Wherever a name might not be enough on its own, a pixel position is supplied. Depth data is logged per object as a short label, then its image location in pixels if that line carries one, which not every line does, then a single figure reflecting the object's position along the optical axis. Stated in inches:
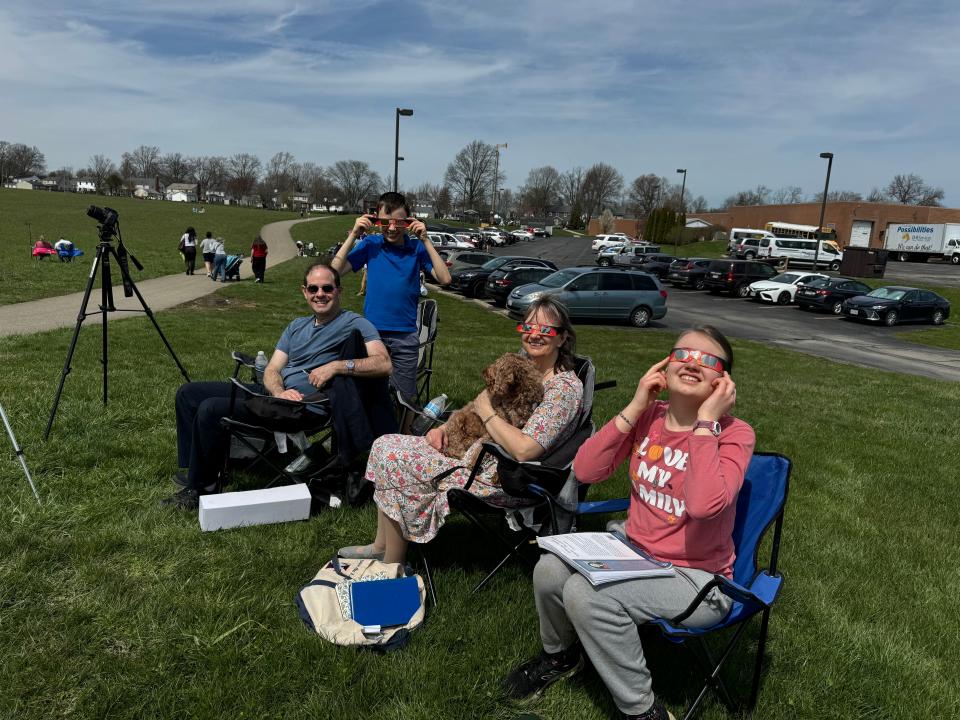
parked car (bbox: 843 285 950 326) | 917.8
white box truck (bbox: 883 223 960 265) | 1958.7
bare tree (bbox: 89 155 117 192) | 4675.7
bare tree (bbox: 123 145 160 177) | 5255.9
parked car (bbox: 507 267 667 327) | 731.4
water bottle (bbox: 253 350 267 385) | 181.3
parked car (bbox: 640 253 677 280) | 1460.4
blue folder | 111.1
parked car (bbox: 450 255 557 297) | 920.3
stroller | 761.6
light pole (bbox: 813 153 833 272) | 1323.0
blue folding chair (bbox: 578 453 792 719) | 89.1
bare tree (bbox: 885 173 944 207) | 3243.1
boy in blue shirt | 187.2
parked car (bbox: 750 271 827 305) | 1101.1
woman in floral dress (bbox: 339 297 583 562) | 121.2
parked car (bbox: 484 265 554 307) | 828.0
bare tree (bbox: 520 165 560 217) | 4372.5
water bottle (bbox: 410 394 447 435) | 152.9
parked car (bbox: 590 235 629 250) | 2138.3
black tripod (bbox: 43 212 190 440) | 195.6
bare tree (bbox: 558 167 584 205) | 4269.2
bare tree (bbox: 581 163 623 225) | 4138.8
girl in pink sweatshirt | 88.4
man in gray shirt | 152.2
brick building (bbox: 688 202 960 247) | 2378.2
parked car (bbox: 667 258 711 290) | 1283.3
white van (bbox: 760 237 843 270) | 1717.5
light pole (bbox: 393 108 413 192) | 945.1
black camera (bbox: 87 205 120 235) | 195.9
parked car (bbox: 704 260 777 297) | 1181.1
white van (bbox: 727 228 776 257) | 1942.8
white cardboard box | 141.5
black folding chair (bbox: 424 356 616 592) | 117.2
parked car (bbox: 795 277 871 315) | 1003.4
